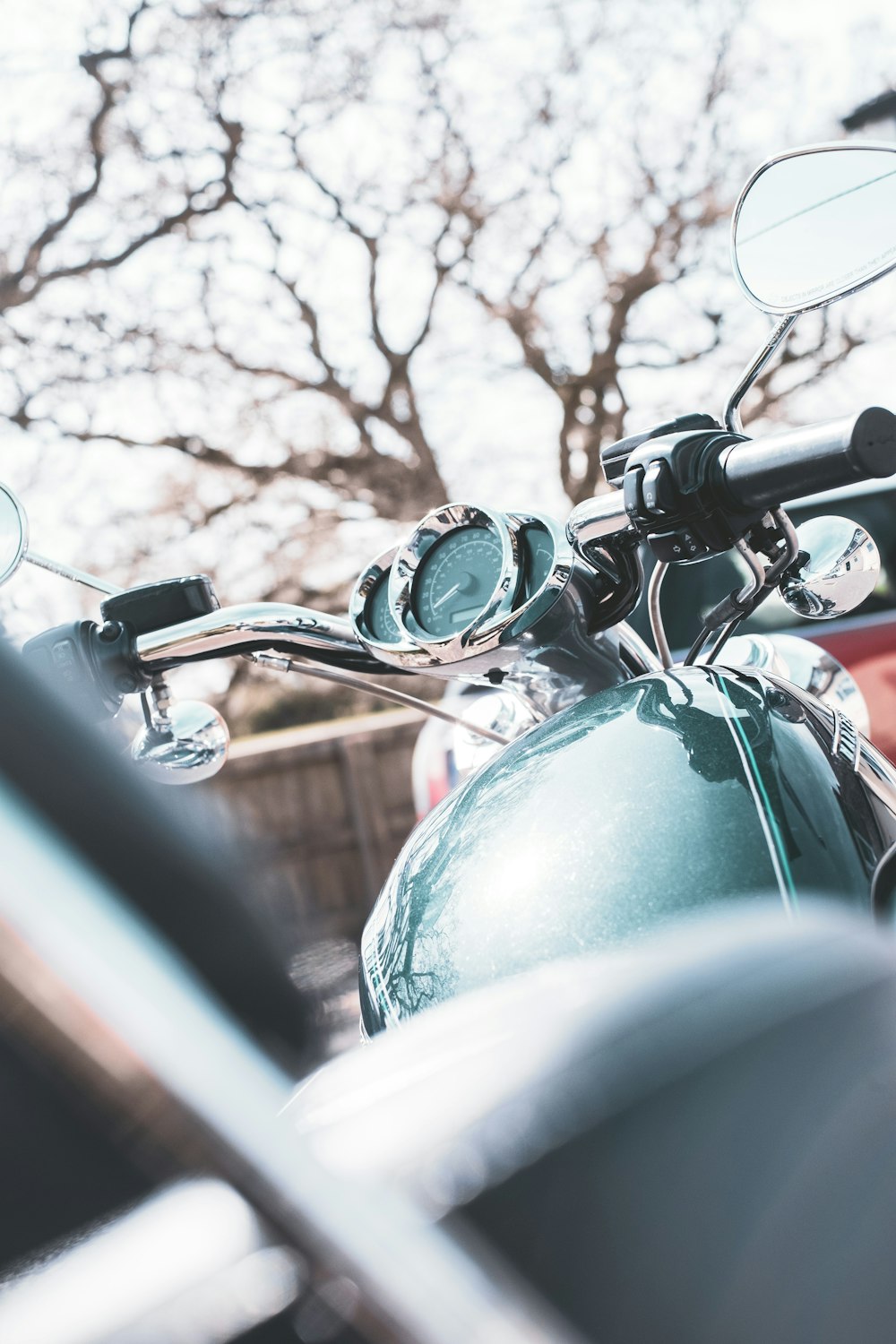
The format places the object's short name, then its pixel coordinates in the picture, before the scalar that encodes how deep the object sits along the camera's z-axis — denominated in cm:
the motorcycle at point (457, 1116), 42
